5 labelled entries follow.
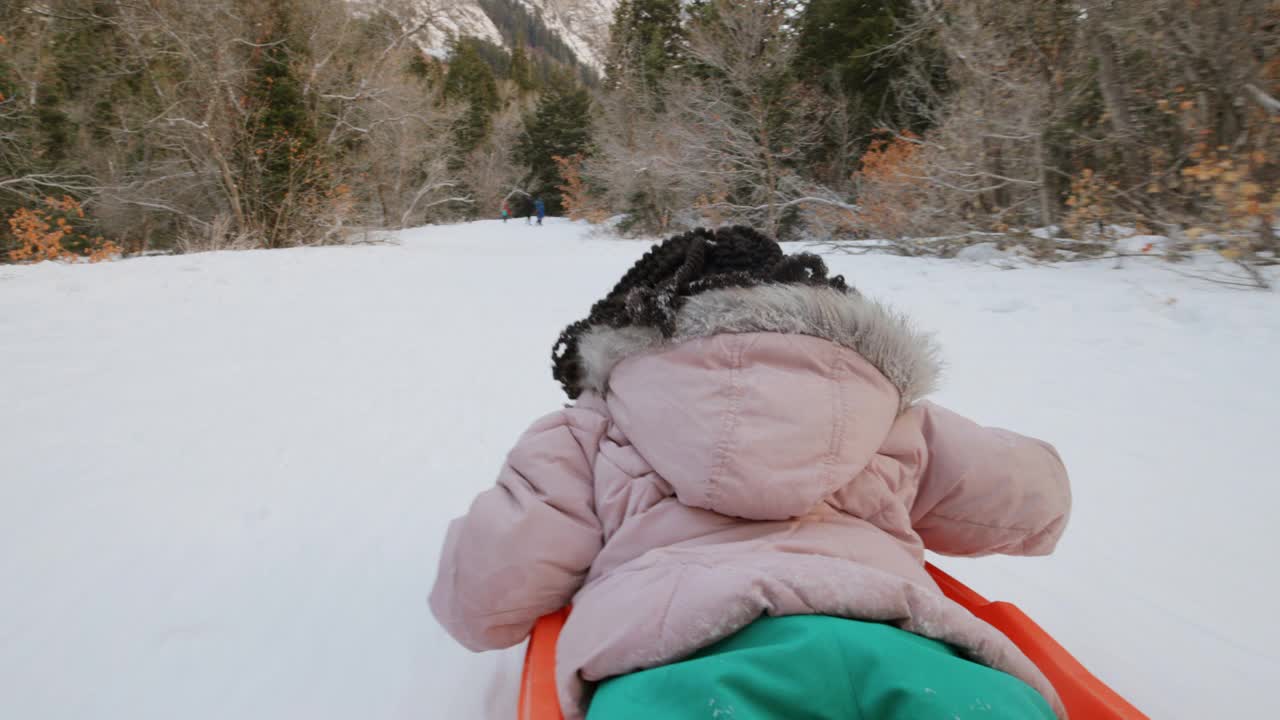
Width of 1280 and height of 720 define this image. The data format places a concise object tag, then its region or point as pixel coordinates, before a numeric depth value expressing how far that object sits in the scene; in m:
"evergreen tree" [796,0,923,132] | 11.19
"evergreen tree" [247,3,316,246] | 9.04
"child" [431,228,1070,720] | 0.69
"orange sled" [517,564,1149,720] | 0.82
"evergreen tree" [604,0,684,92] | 16.75
